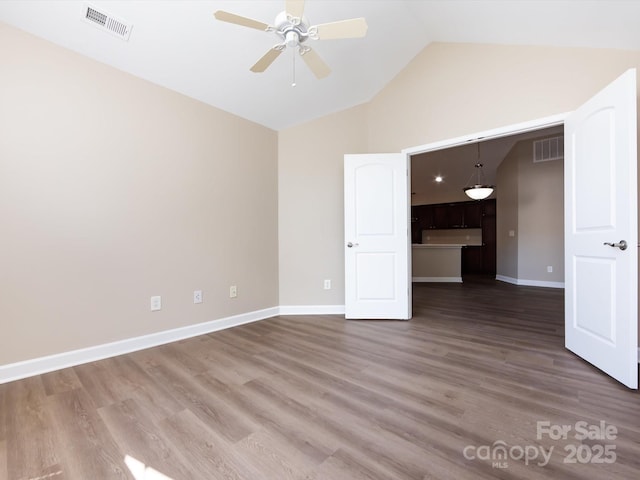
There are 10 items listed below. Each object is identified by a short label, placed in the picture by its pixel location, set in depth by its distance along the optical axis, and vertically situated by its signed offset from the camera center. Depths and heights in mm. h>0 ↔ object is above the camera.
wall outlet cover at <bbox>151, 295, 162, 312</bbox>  2707 -609
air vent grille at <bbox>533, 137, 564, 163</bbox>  5516 +1694
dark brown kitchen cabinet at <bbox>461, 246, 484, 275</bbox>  8164 -664
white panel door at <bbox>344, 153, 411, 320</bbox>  3434 +4
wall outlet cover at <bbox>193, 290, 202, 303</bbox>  3003 -604
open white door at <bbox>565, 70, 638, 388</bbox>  1799 +39
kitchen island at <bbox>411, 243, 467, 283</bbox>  6406 -591
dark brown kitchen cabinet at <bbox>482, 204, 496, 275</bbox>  7965 -64
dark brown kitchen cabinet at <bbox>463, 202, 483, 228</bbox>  8305 +650
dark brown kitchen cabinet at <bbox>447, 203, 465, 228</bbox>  8578 +659
